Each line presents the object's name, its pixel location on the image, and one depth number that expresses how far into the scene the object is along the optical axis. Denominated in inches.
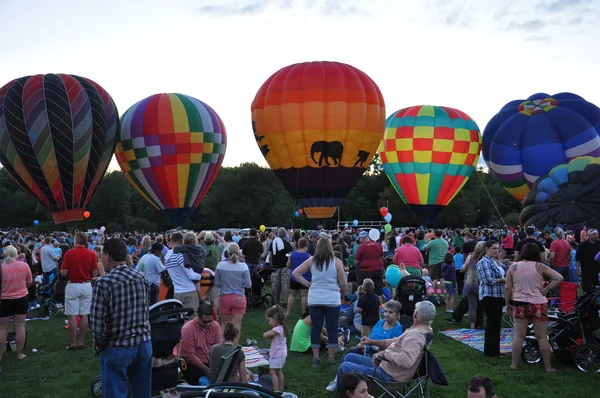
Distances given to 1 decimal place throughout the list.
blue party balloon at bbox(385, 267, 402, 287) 378.0
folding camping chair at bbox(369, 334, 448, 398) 202.5
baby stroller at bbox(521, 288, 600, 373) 255.8
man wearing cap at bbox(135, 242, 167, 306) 307.4
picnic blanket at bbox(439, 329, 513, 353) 311.7
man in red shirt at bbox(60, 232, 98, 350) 303.0
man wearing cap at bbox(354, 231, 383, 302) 372.2
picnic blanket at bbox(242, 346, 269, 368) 265.3
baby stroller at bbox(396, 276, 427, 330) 321.4
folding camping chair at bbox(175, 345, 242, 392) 175.5
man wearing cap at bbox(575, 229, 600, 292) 376.8
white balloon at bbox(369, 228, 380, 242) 555.5
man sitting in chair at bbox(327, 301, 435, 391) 203.8
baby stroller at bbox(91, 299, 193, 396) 201.0
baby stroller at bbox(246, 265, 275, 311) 447.2
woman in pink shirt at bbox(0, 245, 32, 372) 282.7
